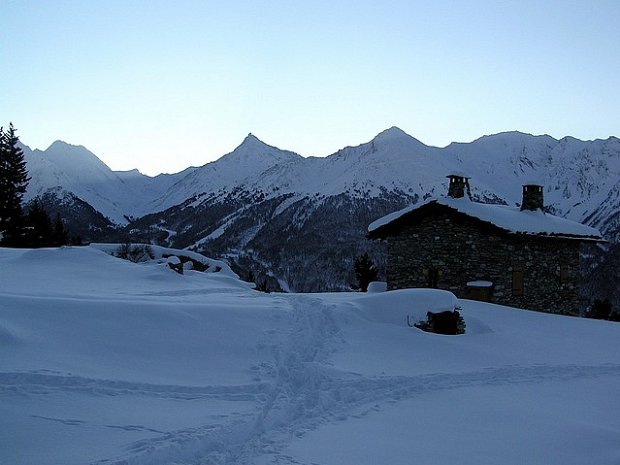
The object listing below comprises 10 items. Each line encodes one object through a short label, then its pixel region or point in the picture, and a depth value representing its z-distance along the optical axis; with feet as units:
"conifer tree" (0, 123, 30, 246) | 118.93
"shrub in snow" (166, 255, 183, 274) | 79.94
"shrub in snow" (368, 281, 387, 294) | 76.54
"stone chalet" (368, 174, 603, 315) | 66.54
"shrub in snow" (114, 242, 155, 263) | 98.60
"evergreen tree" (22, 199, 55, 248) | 120.53
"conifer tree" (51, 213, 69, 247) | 135.41
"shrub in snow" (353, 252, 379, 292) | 104.47
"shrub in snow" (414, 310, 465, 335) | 42.65
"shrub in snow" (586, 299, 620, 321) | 107.71
